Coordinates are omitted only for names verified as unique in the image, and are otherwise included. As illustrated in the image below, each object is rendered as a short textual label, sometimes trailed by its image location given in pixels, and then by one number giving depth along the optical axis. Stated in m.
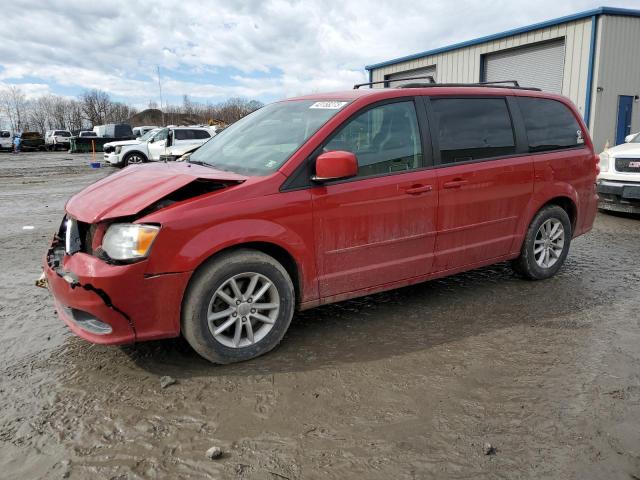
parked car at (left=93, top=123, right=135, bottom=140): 37.53
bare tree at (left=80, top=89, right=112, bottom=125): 90.00
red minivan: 3.05
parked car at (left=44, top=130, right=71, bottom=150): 43.84
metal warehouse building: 14.52
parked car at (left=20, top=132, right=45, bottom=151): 43.06
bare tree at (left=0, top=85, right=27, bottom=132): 94.75
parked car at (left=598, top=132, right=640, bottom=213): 8.52
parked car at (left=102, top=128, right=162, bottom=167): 20.51
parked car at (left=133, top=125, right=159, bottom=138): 39.91
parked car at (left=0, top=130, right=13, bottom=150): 41.31
